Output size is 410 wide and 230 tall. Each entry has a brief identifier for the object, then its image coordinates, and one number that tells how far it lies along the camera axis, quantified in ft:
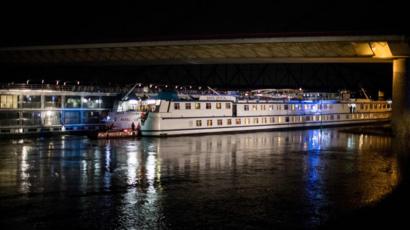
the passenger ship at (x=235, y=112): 168.76
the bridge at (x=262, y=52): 174.34
